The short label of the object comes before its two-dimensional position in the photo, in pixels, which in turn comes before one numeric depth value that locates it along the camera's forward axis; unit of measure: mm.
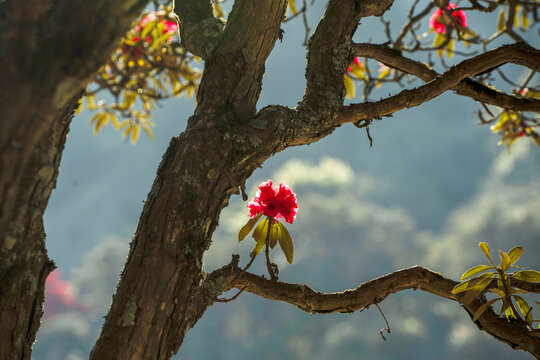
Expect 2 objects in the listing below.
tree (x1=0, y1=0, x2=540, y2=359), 4729
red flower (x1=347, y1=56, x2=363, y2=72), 6346
